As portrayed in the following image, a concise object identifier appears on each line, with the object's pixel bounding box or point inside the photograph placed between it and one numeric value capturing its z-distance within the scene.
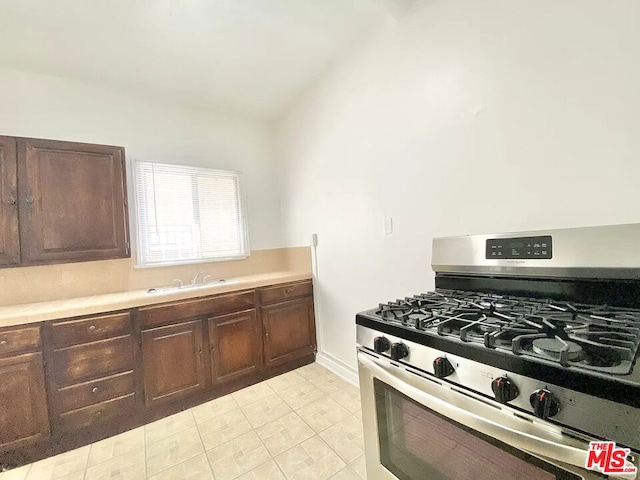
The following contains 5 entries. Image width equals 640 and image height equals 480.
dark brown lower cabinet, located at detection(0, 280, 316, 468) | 1.69
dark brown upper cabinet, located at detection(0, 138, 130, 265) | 1.91
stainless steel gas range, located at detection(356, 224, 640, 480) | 0.61
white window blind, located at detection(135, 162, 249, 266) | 2.60
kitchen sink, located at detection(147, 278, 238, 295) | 2.35
